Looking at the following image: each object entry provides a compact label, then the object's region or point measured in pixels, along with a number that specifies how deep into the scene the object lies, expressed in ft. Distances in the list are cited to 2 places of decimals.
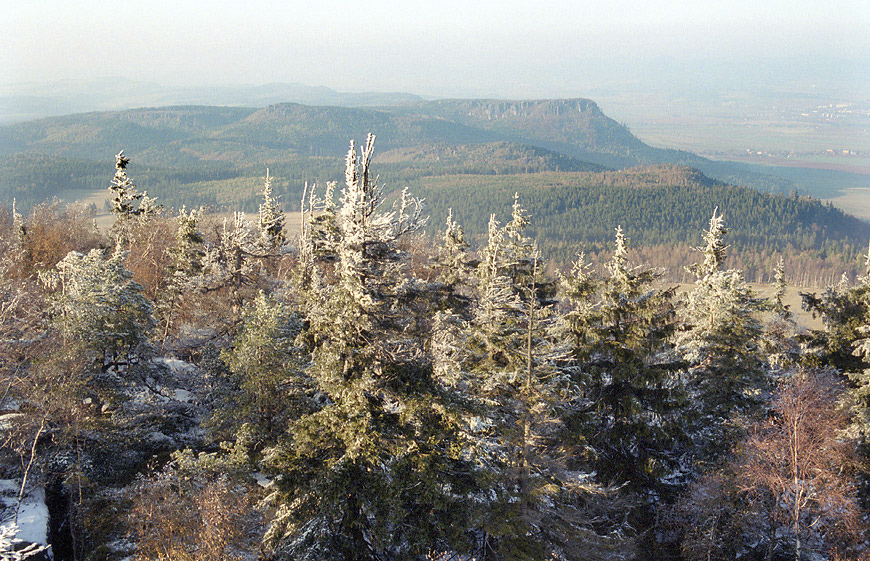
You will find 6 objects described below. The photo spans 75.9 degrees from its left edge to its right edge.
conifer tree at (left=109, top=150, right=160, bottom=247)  156.35
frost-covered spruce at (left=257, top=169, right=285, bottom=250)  139.44
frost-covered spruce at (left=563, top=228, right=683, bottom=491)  88.74
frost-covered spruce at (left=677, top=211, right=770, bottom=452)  100.73
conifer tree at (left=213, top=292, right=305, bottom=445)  70.03
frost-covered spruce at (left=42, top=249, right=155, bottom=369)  76.59
